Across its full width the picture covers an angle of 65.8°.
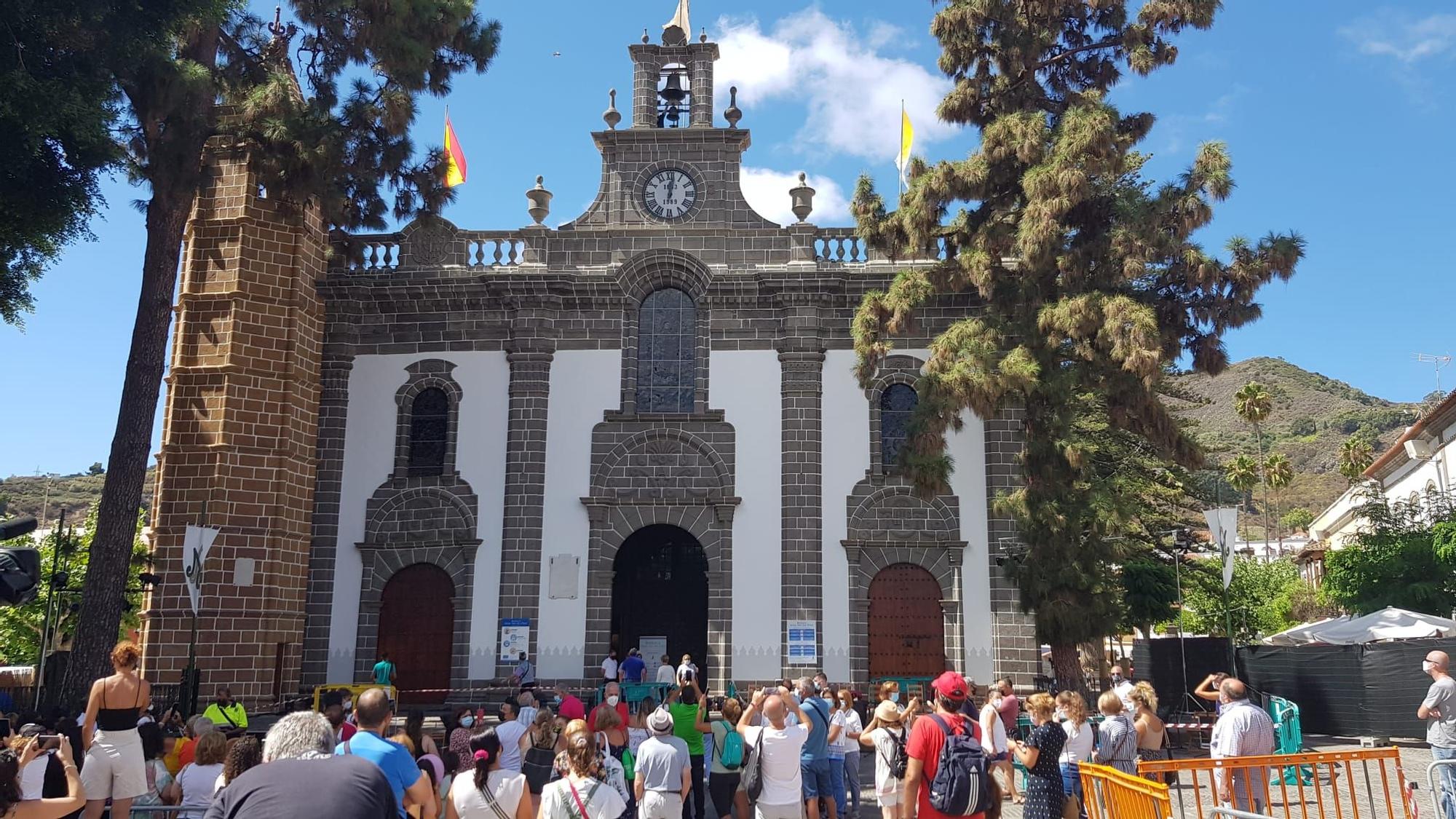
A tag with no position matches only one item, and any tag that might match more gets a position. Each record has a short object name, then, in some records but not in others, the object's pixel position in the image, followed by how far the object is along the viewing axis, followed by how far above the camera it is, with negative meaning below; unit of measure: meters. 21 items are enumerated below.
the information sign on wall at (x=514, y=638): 20.14 +0.28
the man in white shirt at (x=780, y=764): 8.47 -0.80
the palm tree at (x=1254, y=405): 48.59 +10.76
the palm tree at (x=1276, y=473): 55.40 +9.04
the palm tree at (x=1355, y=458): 48.81 +9.08
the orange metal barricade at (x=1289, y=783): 7.05 -1.01
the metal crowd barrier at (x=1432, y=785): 7.54 -0.83
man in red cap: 6.96 -0.55
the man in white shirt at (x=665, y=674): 19.09 -0.31
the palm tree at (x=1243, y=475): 50.22 +8.10
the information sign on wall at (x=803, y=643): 19.94 +0.23
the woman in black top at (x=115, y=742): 8.22 -0.66
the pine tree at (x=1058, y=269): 17.59 +6.20
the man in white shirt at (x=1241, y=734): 8.85 -0.58
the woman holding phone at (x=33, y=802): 5.14 -0.71
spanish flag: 24.53 +10.67
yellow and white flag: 23.78 +10.71
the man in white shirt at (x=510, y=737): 8.25 -0.62
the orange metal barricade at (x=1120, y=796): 6.17 -0.80
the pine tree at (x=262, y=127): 16.02 +7.83
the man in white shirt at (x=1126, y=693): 10.18 -0.32
